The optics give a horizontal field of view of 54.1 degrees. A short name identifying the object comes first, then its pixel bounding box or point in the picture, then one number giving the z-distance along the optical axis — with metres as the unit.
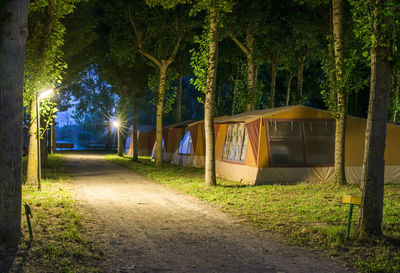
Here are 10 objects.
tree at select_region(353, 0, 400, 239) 5.66
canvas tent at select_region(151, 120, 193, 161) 23.50
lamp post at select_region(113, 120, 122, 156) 31.65
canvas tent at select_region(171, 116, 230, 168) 19.87
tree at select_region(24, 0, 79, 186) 11.09
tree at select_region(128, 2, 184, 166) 19.28
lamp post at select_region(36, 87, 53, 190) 10.81
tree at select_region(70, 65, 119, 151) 38.03
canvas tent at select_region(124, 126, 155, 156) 34.19
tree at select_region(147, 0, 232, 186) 12.01
